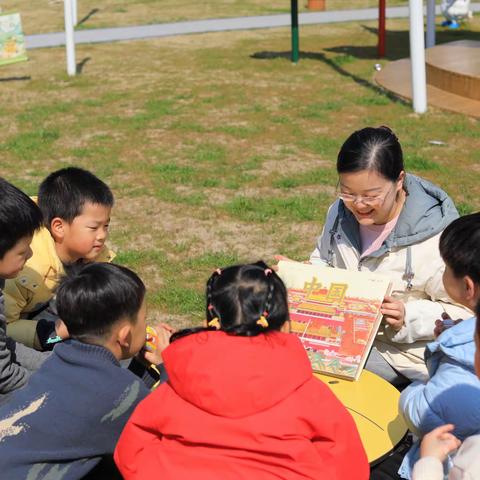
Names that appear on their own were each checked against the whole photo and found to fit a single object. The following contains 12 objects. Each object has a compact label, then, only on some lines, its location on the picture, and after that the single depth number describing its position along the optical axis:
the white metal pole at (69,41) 11.60
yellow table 2.56
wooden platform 9.48
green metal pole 12.33
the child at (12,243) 2.98
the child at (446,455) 1.97
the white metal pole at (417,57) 8.66
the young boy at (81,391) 2.42
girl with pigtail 2.06
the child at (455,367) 2.35
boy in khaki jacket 3.53
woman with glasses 3.14
